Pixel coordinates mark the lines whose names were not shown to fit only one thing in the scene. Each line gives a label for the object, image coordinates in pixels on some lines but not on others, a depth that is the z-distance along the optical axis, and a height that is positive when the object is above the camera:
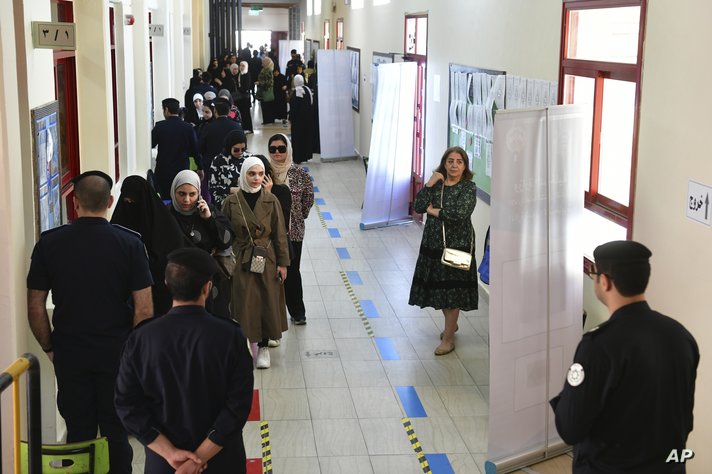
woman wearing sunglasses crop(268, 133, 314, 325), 7.49 -1.23
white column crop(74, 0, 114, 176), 7.60 -0.24
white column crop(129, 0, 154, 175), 10.80 -0.29
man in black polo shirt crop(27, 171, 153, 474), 4.44 -1.22
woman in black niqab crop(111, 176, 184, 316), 5.30 -0.98
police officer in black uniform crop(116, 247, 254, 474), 3.48 -1.24
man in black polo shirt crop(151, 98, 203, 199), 10.65 -1.05
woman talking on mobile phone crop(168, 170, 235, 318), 5.85 -1.11
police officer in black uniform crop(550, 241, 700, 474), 3.12 -1.10
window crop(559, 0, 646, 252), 5.75 -0.21
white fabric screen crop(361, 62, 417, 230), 11.58 -1.19
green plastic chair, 3.87 -1.72
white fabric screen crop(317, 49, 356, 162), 17.58 -0.91
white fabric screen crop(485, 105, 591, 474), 5.06 -1.22
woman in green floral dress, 7.11 -1.39
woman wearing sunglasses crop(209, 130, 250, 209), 8.02 -0.98
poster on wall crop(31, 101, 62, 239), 5.00 -0.64
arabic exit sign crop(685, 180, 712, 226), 4.54 -0.71
